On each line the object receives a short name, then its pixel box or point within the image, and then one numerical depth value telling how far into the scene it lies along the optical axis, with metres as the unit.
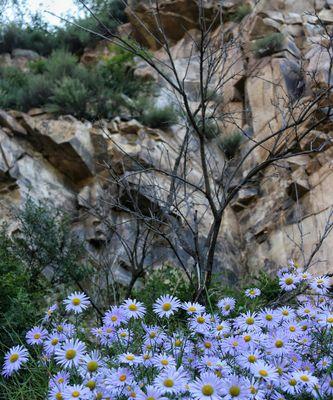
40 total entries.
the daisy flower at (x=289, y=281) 2.18
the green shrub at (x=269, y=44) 8.06
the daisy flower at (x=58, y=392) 1.35
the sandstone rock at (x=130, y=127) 7.42
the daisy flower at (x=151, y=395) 1.24
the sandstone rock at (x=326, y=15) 8.31
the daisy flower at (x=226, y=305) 2.13
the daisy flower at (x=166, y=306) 1.79
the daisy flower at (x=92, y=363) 1.46
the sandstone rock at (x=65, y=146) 6.80
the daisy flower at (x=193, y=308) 1.79
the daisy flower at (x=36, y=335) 1.85
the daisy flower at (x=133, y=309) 1.74
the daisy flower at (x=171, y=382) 1.24
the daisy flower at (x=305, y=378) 1.39
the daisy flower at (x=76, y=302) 1.82
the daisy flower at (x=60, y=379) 1.47
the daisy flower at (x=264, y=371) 1.37
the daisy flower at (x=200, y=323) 1.74
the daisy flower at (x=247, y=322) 1.74
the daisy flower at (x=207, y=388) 1.21
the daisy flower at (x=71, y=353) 1.50
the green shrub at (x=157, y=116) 7.81
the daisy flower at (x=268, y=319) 1.78
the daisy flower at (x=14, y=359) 1.68
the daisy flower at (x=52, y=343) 1.72
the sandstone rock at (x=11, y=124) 6.86
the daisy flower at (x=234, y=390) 1.24
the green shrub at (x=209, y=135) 7.35
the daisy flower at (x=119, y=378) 1.33
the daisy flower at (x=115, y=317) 1.74
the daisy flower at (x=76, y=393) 1.30
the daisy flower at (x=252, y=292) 2.23
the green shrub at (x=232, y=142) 7.25
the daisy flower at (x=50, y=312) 2.12
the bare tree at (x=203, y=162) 2.87
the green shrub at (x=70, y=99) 7.67
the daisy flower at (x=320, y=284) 2.23
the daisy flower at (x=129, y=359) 1.47
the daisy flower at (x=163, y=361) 1.44
